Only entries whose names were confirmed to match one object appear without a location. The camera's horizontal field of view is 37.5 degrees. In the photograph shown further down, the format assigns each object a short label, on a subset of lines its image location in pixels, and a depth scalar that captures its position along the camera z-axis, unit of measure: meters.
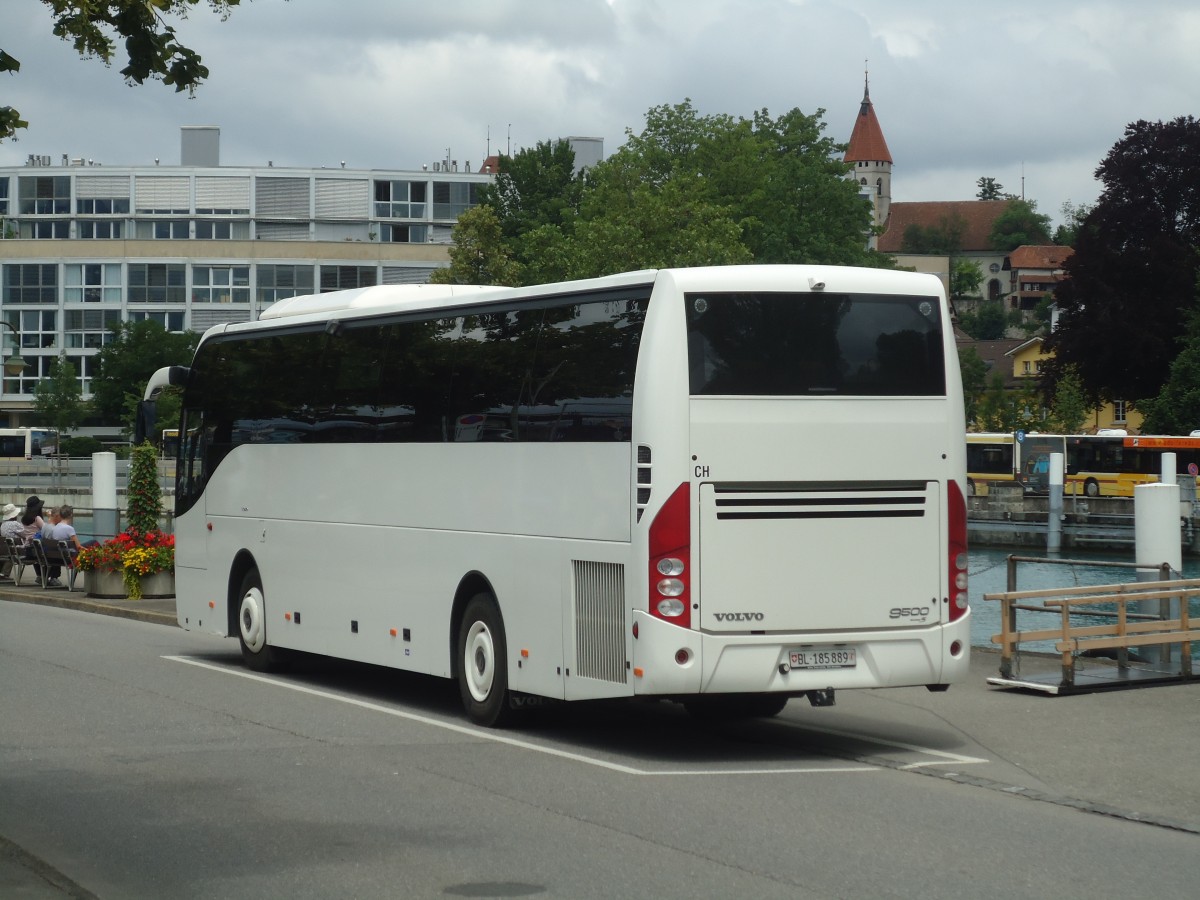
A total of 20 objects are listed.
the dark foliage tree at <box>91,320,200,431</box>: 99.94
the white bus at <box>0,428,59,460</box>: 102.31
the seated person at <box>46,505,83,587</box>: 30.02
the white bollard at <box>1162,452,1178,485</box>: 58.66
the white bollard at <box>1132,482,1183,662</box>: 16.86
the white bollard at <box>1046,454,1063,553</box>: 63.34
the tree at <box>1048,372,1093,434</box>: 76.94
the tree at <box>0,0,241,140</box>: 9.14
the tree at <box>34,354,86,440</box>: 100.12
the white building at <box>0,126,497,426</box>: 111.69
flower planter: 26.95
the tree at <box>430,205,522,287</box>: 70.75
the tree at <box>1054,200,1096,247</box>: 158.48
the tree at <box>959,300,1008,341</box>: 199.50
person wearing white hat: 31.86
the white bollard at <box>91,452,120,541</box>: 32.48
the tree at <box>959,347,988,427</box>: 103.71
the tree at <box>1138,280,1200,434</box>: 67.94
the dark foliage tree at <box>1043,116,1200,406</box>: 73.44
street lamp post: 49.44
